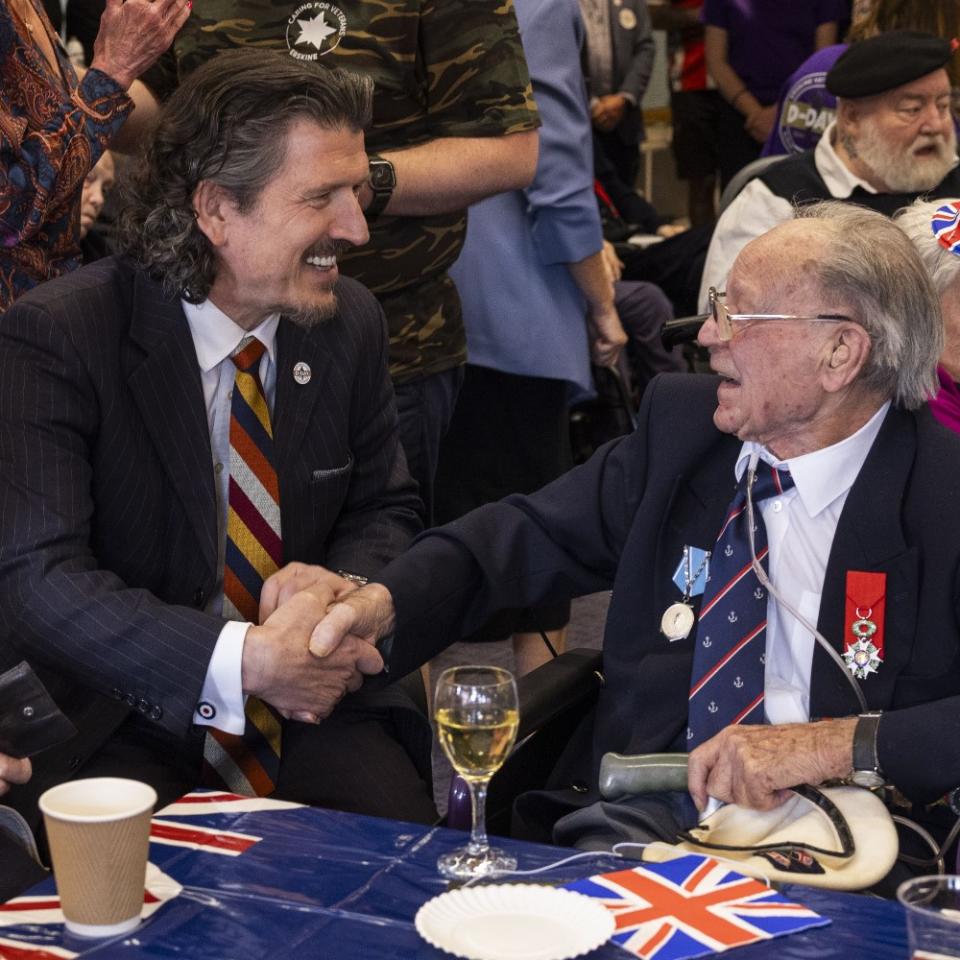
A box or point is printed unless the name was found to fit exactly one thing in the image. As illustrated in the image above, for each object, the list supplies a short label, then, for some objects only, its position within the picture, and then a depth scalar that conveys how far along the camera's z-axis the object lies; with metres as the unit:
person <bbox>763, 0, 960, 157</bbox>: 4.68
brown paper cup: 1.41
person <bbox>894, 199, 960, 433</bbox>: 2.64
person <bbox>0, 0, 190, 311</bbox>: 2.55
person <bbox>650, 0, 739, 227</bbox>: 7.69
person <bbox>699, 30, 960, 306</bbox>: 4.18
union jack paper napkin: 1.46
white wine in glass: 1.66
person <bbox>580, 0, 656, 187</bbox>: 7.27
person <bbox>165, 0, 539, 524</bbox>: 2.84
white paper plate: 1.41
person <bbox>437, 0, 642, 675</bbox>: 3.68
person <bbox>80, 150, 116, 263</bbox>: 4.36
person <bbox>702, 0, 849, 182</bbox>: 6.64
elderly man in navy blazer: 2.14
